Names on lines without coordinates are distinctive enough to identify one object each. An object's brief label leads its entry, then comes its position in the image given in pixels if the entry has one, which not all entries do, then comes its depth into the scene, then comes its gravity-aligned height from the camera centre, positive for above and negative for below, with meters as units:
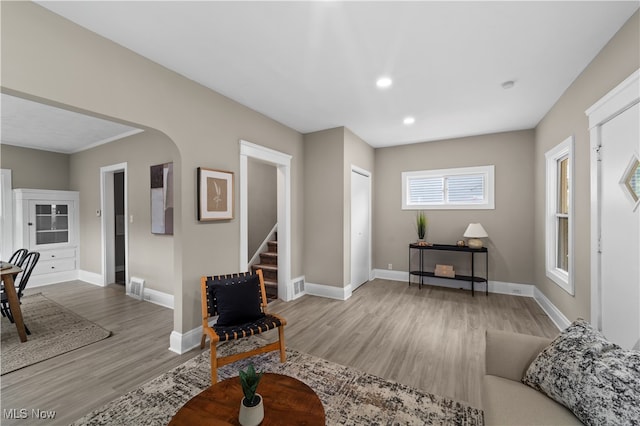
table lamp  4.34 -0.40
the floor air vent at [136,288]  4.11 -1.22
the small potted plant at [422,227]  4.91 -0.32
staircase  4.50 -1.01
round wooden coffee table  1.24 -0.99
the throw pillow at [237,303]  2.42 -0.87
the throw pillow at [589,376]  1.03 -0.74
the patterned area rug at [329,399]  1.74 -1.38
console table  4.37 -0.92
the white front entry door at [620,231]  1.84 -0.17
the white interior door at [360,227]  4.59 -0.31
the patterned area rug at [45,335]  2.49 -1.36
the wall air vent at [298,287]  4.25 -1.25
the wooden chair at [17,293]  2.98 -0.95
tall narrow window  3.21 -0.07
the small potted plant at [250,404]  1.19 -0.89
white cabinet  4.77 -0.34
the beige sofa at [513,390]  1.19 -0.93
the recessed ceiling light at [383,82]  2.74 +1.36
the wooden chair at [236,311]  2.24 -0.94
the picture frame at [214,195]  2.76 +0.18
